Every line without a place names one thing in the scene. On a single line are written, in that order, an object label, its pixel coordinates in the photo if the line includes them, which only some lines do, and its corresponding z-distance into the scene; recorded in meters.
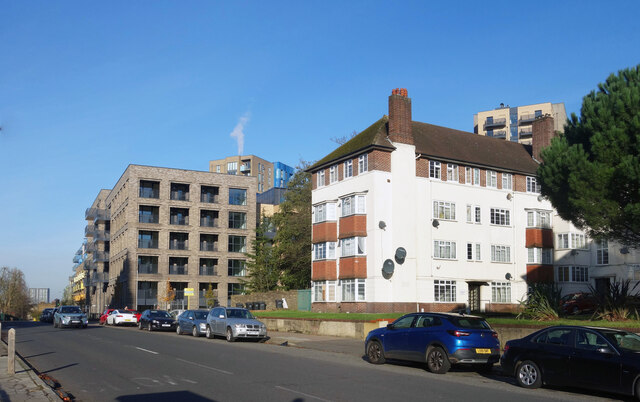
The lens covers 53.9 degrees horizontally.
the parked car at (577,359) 11.44
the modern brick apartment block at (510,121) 111.74
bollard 13.76
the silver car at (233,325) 25.91
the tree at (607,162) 19.78
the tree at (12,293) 110.00
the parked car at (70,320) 39.25
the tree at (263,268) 60.69
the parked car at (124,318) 43.91
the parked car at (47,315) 61.16
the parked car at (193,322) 29.78
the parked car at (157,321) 36.19
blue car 15.17
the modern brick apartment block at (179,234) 70.38
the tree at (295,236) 57.10
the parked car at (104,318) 48.13
